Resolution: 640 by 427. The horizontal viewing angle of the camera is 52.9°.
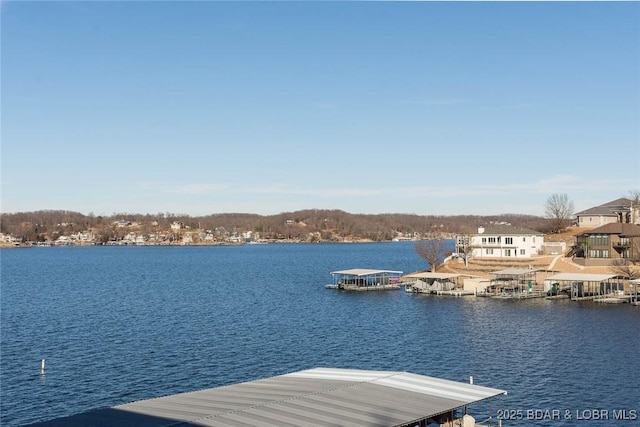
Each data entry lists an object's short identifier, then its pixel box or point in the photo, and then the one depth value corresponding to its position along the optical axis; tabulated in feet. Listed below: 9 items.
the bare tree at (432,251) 424.46
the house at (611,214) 442.50
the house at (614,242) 354.54
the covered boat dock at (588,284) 312.50
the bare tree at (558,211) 627.87
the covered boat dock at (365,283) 390.21
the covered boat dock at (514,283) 336.29
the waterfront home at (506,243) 401.70
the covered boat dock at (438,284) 354.95
